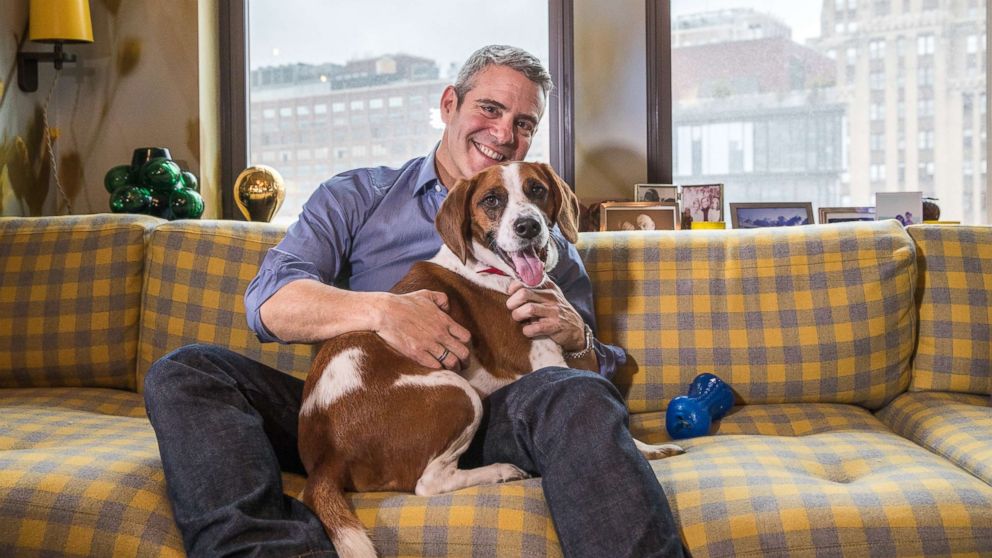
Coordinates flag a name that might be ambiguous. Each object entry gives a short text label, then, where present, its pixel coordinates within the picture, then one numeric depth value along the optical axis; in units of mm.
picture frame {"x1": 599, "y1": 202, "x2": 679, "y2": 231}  3037
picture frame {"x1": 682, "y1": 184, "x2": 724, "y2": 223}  3184
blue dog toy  2143
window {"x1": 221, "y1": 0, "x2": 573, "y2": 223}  3545
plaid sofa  1987
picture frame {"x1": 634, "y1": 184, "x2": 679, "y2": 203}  3193
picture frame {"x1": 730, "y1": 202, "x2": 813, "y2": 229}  3166
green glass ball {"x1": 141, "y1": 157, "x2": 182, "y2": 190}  3059
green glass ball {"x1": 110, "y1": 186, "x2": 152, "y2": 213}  3027
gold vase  3152
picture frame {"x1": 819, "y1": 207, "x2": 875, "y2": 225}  3066
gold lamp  3213
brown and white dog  1636
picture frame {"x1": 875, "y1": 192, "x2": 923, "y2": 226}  2959
